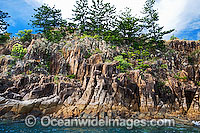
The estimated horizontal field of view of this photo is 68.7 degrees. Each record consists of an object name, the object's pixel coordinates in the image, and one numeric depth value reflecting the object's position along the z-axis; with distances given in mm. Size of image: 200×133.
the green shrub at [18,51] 37875
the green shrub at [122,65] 34578
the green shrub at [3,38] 44609
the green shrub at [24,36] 44325
